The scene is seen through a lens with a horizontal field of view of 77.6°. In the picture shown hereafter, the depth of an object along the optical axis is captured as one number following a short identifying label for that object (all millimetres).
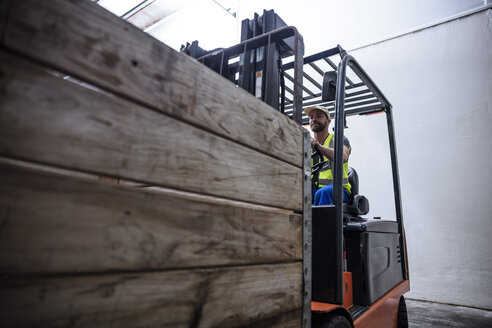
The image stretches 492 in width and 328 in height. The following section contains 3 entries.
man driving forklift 2551
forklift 1892
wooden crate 623
